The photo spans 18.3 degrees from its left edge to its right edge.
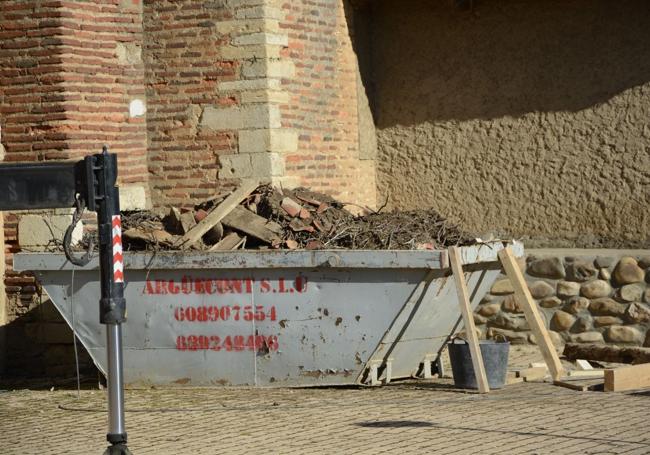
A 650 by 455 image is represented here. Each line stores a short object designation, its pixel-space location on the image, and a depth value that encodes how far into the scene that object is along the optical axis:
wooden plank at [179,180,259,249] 14.74
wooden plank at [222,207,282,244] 14.66
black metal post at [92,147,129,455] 9.81
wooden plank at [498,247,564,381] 14.40
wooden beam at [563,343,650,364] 15.78
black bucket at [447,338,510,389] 14.14
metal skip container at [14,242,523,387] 14.02
